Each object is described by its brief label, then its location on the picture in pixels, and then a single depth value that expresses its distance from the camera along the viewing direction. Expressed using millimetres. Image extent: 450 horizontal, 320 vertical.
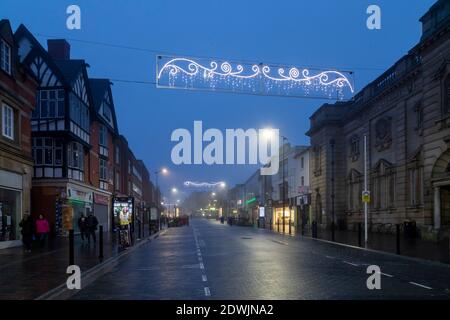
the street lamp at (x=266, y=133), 34609
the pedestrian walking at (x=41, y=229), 26047
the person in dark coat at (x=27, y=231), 23423
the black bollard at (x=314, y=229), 35400
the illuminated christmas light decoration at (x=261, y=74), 18375
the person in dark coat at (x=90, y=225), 28531
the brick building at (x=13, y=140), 25422
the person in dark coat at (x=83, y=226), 28689
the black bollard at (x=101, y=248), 19862
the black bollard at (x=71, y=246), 16441
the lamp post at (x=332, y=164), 49125
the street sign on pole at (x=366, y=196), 27822
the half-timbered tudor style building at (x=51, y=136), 36562
